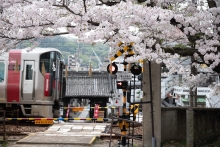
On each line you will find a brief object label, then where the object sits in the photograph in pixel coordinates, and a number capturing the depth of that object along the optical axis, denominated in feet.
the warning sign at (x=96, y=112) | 106.77
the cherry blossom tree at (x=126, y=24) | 34.50
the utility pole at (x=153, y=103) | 49.04
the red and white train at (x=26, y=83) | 86.73
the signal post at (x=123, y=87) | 48.95
